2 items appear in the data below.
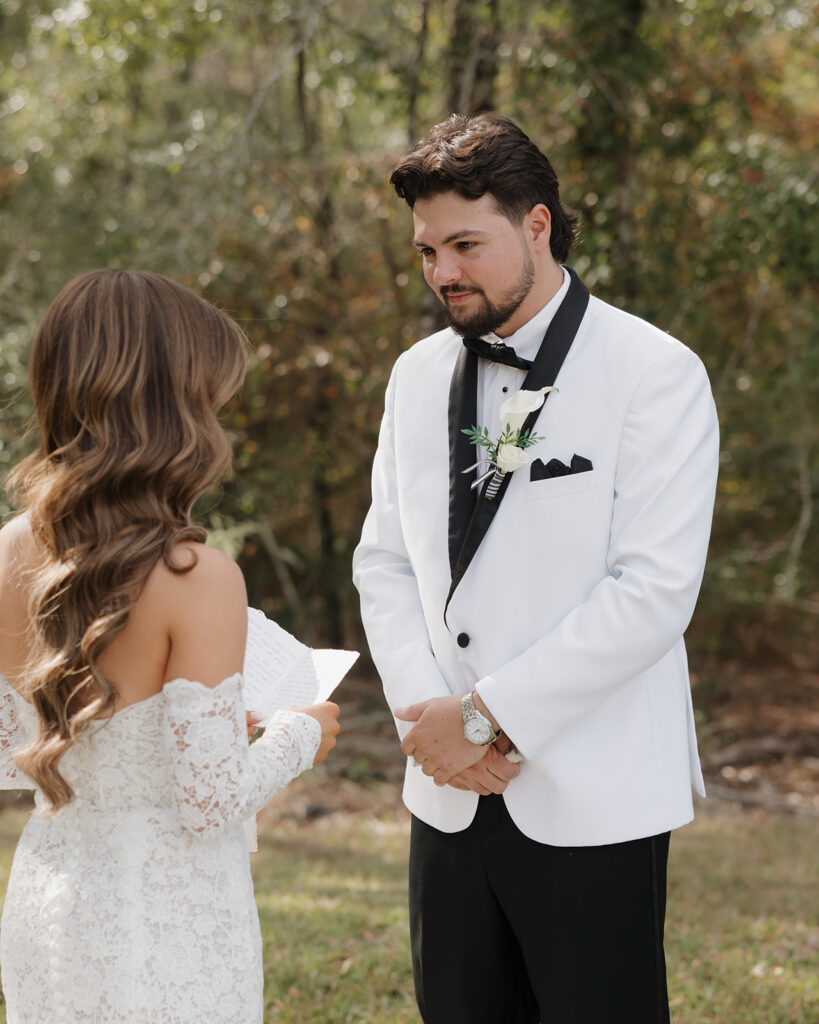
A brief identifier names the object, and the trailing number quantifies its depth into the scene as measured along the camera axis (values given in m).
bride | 1.82
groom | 2.33
